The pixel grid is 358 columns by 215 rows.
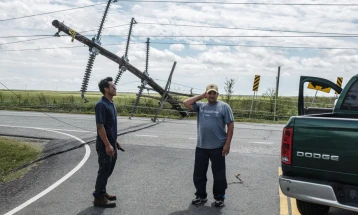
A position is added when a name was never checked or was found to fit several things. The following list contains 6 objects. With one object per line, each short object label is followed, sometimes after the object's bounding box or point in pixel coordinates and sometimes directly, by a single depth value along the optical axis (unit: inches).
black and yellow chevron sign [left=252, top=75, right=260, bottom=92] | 865.5
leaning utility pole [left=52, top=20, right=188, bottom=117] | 705.6
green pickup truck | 160.6
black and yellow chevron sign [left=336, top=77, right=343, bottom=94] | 893.2
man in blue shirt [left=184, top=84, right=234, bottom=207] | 229.0
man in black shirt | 225.0
